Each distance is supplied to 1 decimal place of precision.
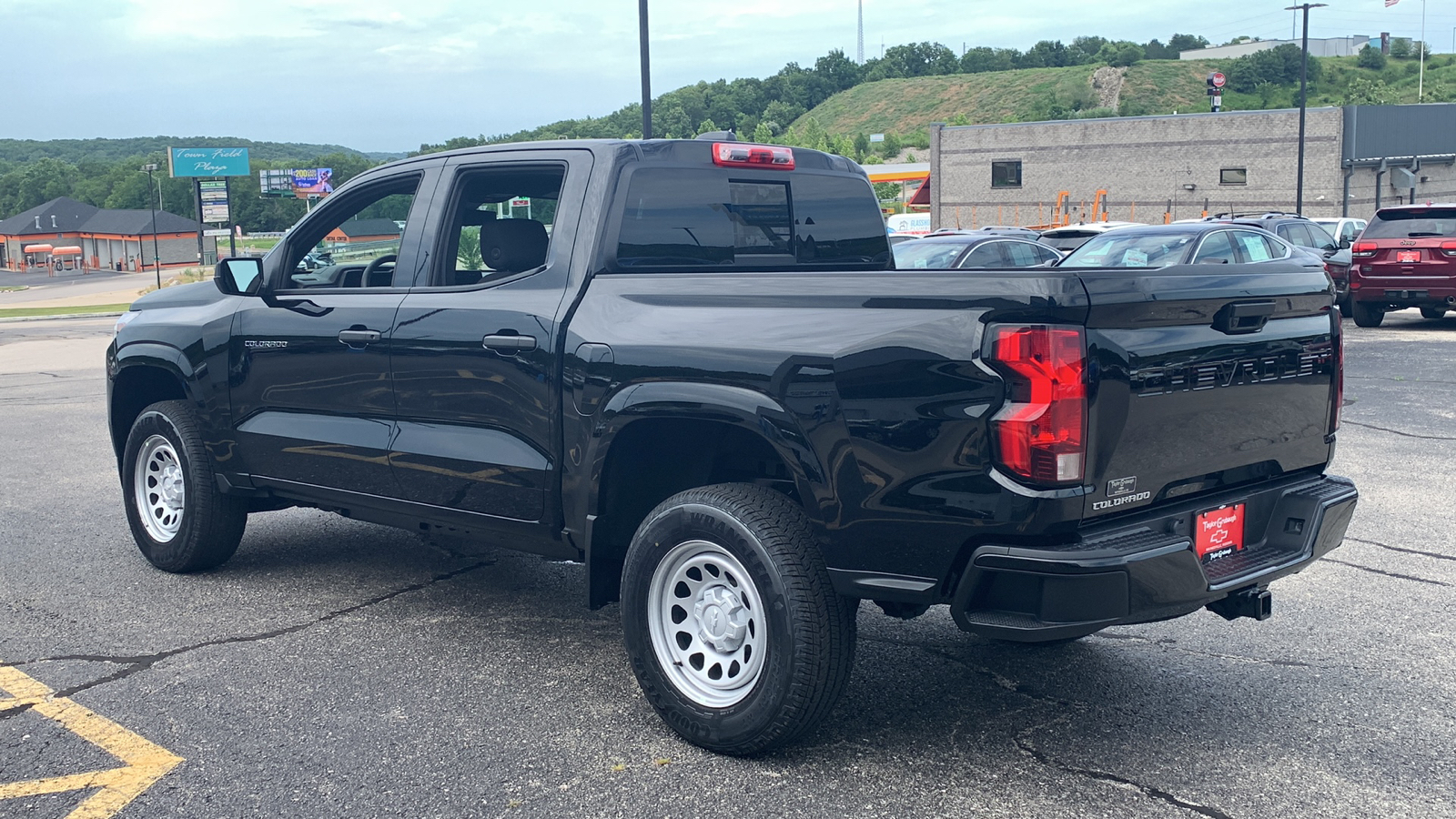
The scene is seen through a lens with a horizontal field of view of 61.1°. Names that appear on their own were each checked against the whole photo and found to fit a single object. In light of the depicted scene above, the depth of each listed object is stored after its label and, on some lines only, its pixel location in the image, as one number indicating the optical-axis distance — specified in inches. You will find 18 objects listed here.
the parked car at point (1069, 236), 928.0
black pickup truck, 128.7
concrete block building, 2188.7
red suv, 681.6
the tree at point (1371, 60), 5398.6
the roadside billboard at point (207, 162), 3873.0
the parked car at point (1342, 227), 1057.3
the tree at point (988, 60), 6914.4
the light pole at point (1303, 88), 1636.3
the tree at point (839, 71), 7204.7
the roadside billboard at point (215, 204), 3462.1
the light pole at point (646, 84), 688.4
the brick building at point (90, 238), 4473.4
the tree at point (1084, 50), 6825.8
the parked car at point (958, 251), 622.5
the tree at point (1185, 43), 7096.0
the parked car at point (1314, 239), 796.0
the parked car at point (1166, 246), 575.8
